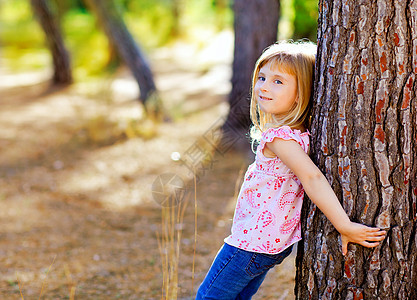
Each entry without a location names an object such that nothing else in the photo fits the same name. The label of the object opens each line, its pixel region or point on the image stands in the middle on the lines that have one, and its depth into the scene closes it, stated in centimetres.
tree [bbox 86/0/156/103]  747
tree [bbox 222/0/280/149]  554
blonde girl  183
